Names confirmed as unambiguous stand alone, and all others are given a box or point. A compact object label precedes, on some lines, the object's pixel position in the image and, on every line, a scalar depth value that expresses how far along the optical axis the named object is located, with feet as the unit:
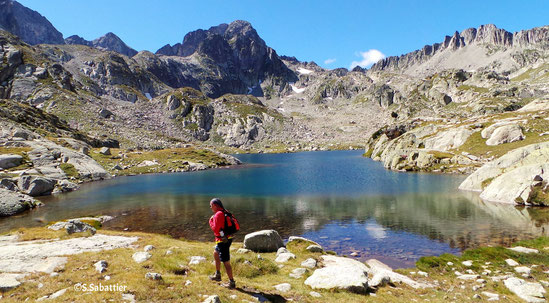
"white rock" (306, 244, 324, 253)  73.97
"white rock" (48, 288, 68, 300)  36.23
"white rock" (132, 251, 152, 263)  54.54
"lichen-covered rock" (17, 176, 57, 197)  204.95
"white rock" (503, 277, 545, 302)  47.42
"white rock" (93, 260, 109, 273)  47.22
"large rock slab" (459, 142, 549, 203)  136.26
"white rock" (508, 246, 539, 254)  73.10
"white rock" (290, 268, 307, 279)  52.75
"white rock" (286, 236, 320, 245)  80.69
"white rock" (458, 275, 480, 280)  58.86
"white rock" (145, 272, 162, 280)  42.66
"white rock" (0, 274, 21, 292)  38.01
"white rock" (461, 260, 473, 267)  66.86
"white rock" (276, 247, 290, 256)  68.57
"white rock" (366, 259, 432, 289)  51.29
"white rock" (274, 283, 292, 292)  45.23
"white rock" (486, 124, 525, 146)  281.74
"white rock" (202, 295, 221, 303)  34.24
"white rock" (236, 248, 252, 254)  64.70
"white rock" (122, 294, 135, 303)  35.58
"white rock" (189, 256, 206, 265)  55.38
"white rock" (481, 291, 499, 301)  47.77
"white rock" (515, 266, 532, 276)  59.69
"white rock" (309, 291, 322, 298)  43.03
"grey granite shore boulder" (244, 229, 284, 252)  72.95
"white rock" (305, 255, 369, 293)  45.83
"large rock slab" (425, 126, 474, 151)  328.49
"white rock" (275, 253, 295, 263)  62.95
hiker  43.11
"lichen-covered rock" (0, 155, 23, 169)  235.89
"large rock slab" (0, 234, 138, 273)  49.75
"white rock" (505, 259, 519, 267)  65.16
